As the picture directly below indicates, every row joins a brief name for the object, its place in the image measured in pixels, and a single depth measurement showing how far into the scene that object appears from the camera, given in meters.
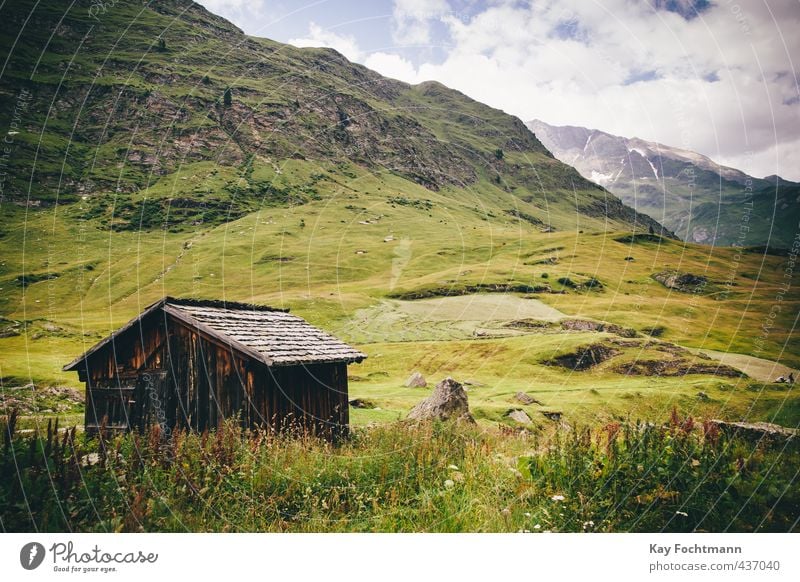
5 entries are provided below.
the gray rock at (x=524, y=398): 27.80
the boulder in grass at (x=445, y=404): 17.92
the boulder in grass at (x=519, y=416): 23.11
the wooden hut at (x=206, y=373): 12.48
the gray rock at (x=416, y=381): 34.41
